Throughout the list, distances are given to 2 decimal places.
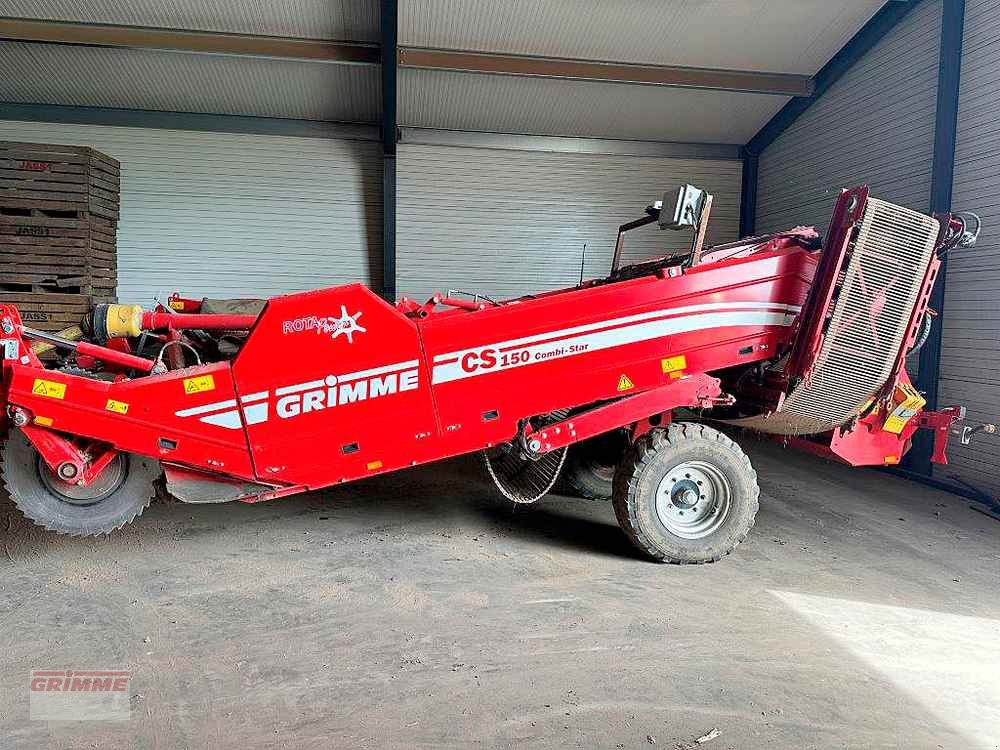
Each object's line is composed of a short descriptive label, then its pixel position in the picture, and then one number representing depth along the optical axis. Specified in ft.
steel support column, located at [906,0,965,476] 22.13
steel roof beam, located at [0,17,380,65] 26.30
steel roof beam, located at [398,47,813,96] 28.30
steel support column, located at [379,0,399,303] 27.25
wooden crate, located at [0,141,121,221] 25.20
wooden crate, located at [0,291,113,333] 25.38
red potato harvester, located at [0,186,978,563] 11.88
